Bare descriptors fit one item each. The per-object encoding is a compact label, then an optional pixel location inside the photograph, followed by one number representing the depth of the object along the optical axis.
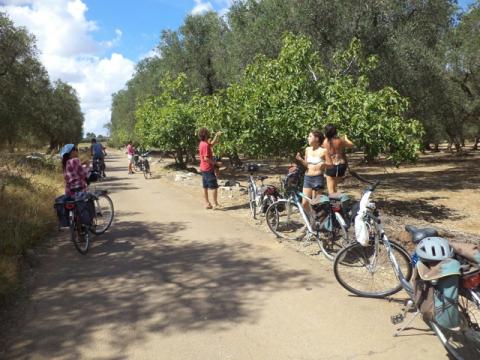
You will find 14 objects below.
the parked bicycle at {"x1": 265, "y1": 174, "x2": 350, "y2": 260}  6.18
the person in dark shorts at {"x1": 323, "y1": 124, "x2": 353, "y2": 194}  7.62
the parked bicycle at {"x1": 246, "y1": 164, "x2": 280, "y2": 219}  8.68
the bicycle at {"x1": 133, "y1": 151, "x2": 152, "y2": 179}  20.64
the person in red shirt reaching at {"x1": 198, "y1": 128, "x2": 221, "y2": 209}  10.12
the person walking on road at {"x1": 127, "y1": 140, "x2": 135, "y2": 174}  23.81
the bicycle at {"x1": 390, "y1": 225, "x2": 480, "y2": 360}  3.37
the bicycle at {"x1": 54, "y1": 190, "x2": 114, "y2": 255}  6.89
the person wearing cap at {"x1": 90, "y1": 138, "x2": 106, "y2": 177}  20.06
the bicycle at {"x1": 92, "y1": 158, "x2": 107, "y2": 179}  19.89
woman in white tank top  7.16
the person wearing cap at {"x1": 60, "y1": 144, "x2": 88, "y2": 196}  7.25
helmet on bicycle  3.40
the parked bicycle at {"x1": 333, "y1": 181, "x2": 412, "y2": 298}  4.76
